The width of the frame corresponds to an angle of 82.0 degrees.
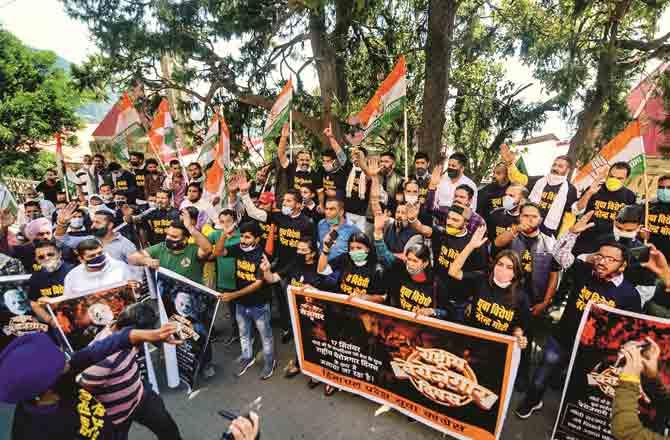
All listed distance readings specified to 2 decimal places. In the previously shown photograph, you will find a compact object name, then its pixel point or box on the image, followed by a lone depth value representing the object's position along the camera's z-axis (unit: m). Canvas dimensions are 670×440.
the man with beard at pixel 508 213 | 4.91
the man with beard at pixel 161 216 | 6.03
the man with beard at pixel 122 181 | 8.16
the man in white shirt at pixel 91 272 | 3.81
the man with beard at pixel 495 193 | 5.76
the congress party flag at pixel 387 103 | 5.67
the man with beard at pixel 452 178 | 5.73
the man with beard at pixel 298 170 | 6.56
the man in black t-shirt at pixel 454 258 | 4.13
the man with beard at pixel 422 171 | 6.14
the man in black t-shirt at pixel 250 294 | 4.37
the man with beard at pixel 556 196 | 4.92
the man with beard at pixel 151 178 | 8.23
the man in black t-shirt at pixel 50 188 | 9.12
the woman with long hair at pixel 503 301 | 3.27
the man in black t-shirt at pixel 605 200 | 4.79
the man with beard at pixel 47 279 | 4.10
